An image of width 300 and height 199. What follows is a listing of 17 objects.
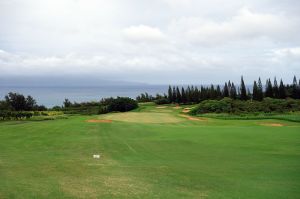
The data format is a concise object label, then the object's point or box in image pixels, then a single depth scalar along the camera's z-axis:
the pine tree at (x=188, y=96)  95.19
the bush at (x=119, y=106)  74.44
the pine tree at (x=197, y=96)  94.84
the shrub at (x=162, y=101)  96.88
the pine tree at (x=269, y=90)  92.38
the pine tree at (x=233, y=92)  91.11
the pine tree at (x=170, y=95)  98.44
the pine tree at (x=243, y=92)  87.81
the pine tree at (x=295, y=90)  91.28
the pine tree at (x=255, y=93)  84.39
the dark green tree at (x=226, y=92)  93.19
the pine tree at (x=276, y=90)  90.29
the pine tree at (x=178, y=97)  96.18
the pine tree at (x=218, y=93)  93.66
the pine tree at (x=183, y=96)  95.50
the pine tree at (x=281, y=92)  88.89
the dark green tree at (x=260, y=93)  84.20
